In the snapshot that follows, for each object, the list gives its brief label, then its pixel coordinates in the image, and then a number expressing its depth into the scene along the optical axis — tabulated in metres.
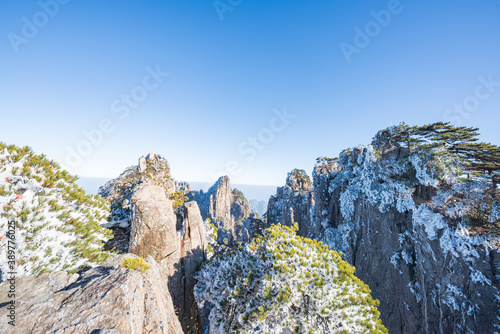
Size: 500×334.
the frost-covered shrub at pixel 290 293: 6.97
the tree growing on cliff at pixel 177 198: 14.84
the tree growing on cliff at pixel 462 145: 17.41
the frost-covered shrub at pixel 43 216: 6.06
